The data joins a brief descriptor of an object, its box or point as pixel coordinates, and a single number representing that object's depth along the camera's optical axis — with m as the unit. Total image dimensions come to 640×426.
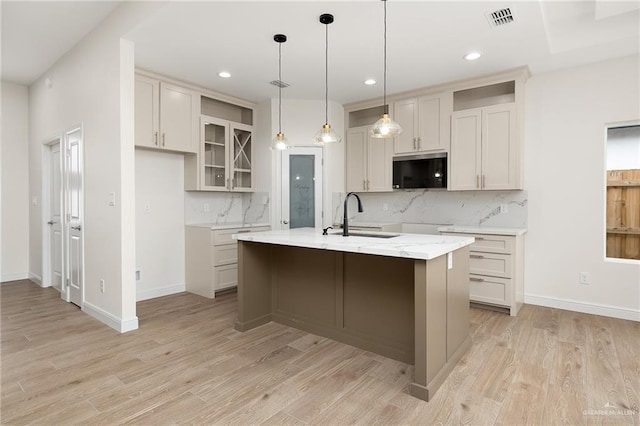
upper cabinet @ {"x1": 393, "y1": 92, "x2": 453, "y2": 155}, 4.37
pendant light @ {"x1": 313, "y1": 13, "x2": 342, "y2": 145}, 2.80
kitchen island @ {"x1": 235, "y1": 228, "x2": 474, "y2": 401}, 2.16
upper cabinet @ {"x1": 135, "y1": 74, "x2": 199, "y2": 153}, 3.92
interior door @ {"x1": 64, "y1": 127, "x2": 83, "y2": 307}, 3.81
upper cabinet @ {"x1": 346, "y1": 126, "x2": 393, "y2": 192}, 4.92
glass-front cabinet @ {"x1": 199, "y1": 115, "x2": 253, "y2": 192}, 4.64
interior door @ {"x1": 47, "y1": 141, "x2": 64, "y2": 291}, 4.48
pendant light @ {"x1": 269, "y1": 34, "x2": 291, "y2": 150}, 3.12
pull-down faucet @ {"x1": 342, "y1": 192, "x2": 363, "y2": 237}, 2.87
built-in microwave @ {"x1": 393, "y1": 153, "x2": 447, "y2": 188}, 4.41
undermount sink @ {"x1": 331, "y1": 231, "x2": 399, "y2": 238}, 2.92
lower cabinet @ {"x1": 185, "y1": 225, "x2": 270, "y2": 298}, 4.31
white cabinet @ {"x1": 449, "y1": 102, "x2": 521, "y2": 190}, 3.93
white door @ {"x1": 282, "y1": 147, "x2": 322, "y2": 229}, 5.03
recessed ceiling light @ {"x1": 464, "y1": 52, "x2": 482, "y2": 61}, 3.45
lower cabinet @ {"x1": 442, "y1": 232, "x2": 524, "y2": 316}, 3.65
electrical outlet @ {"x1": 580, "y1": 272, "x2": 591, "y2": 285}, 3.72
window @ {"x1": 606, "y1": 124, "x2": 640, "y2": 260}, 3.70
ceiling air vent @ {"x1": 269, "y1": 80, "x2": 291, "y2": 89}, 4.29
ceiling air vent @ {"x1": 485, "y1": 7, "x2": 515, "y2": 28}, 2.72
